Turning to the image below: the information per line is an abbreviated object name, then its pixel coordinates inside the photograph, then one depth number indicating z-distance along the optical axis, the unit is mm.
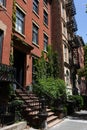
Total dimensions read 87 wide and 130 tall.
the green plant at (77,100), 10141
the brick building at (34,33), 5631
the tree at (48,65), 8082
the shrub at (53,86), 7173
